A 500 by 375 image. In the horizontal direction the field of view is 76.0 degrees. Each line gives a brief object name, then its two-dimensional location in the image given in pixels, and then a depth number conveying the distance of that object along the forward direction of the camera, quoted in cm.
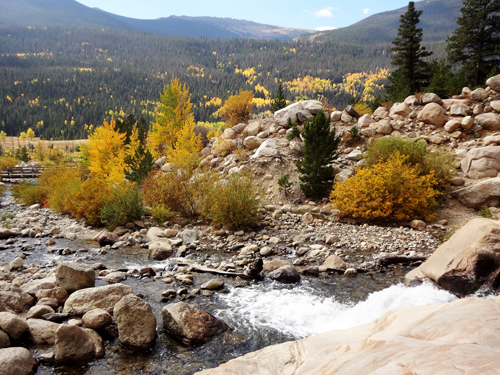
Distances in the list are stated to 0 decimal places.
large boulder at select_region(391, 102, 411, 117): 2052
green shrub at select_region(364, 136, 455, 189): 1495
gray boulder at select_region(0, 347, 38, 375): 491
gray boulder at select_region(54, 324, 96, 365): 555
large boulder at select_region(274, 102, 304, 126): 2277
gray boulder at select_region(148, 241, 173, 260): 1137
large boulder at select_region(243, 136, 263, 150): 2245
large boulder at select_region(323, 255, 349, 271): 968
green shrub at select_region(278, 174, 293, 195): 1694
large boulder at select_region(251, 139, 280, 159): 1992
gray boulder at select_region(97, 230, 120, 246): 1331
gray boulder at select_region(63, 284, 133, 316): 712
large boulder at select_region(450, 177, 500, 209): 1345
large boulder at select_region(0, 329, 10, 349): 563
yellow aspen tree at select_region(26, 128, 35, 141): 12269
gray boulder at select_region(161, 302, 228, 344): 634
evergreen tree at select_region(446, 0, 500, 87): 2450
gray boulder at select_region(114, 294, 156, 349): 609
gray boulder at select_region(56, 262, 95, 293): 803
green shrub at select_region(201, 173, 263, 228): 1387
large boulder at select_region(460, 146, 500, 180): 1476
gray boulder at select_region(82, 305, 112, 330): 646
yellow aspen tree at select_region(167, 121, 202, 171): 2077
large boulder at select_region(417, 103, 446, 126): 1908
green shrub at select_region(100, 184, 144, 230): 1512
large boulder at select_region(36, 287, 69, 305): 763
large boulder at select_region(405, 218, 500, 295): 755
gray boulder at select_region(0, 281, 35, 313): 705
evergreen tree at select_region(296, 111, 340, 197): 1599
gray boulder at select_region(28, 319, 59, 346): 611
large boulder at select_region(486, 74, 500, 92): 1957
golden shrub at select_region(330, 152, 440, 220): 1301
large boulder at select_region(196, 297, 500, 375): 318
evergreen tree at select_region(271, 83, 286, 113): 2769
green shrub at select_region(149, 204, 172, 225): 1556
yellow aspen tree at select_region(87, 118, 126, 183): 2523
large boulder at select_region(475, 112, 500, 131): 1762
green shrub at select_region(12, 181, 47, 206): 2383
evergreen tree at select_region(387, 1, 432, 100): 2750
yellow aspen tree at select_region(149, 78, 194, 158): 2994
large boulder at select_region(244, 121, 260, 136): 2425
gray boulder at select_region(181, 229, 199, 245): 1291
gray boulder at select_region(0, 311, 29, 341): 588
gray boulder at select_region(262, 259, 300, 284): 905
